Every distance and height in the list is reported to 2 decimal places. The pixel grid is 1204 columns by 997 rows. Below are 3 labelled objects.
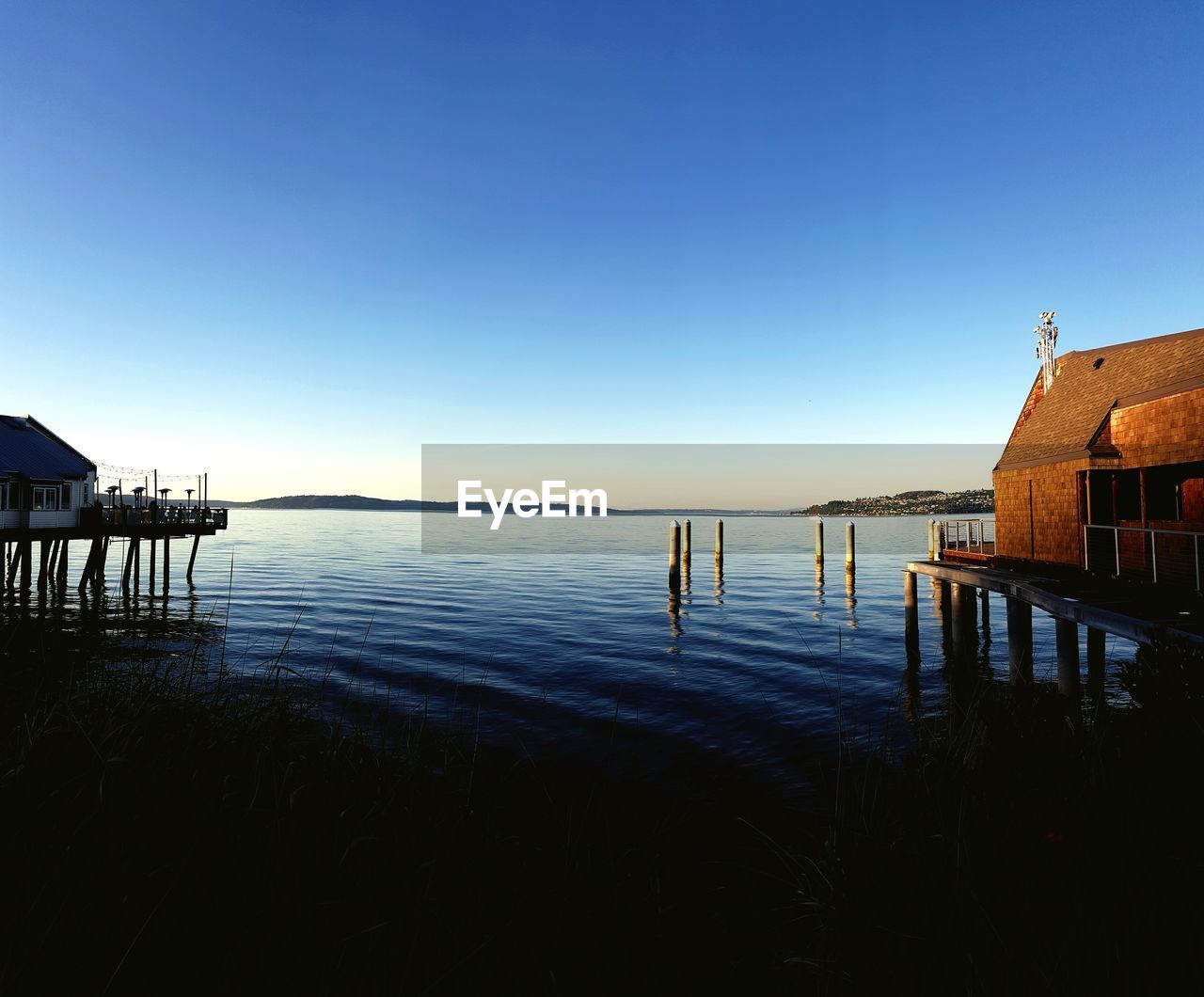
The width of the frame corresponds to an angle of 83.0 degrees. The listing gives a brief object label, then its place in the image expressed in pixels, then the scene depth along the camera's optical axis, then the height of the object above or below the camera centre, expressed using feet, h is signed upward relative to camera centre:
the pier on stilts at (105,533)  99.55 -0.98
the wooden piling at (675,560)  110.73 -4.66
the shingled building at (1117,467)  58.23 +6.47
